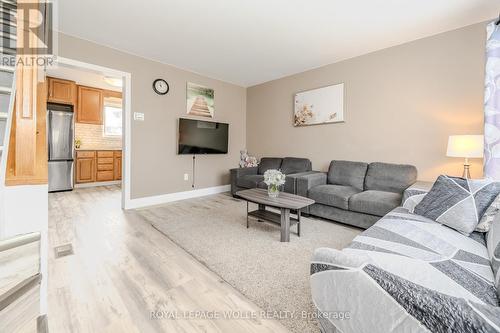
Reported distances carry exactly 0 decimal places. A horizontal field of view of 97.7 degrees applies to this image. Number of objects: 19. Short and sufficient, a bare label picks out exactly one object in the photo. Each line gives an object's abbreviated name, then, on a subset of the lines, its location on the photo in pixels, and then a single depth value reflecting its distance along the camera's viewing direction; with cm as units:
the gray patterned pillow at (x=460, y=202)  154
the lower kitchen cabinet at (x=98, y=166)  502
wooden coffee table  230
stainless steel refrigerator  444
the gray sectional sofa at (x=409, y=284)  66
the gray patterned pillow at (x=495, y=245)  101
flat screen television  397
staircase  91
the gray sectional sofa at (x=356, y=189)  257
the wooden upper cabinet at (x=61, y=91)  449
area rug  145
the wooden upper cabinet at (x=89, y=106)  500
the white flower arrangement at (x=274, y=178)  257
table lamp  218
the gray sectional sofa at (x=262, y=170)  392
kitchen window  562
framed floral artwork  364
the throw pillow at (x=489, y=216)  149
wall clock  370
